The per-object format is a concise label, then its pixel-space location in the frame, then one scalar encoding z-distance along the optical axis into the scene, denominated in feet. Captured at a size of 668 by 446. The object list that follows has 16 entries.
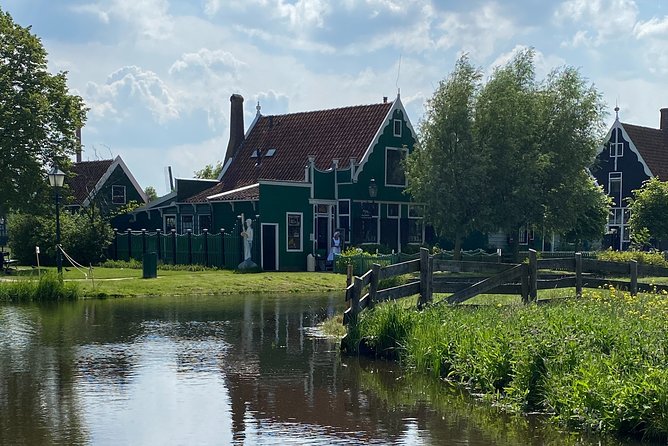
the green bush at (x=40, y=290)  76.38
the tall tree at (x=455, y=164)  118.32
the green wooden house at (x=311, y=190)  119.55
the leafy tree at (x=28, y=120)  116.67
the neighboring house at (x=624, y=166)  167.22
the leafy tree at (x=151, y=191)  332.80
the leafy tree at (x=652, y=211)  127.34
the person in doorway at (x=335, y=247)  118.21
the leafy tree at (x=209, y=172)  252.01
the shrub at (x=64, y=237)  123.24
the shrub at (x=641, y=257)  108.99
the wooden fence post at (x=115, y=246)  131.95
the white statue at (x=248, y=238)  115.24
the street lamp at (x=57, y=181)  86.58
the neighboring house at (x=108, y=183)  158.81
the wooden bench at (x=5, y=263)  108.37
